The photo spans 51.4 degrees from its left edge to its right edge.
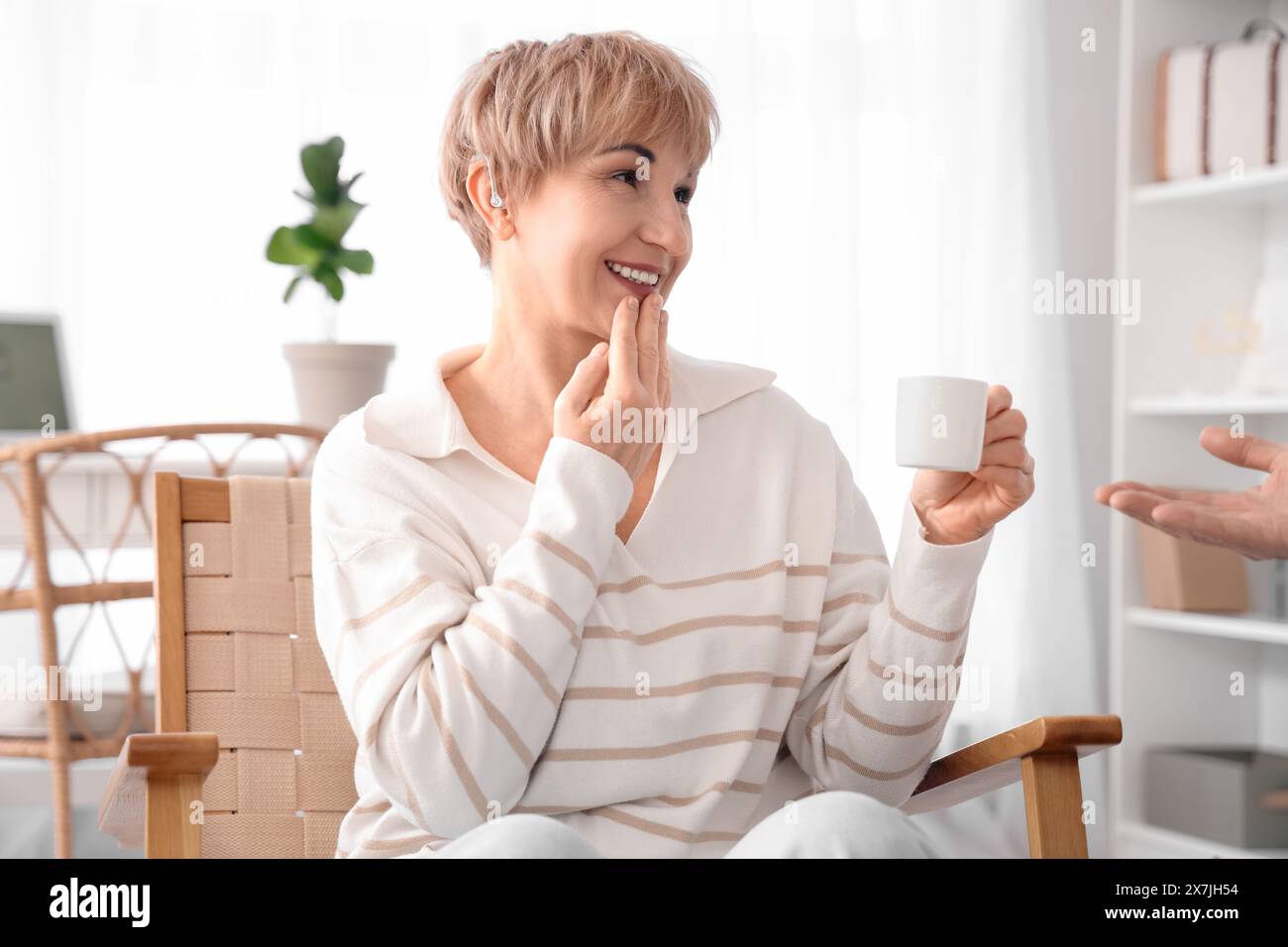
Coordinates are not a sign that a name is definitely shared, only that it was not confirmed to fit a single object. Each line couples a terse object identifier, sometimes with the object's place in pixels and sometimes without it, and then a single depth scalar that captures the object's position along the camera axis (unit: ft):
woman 3.84
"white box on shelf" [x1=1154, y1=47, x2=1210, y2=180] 8.56
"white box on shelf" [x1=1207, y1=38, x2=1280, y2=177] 8.27
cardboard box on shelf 8.86
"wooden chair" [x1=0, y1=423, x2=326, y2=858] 6.34
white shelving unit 8.98
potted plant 7.77
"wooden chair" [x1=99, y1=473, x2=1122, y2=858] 4.66
